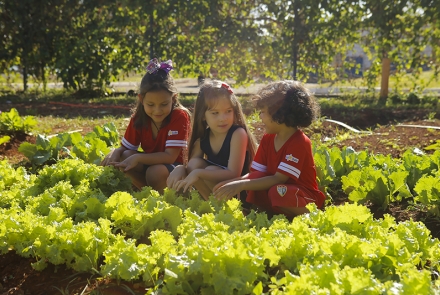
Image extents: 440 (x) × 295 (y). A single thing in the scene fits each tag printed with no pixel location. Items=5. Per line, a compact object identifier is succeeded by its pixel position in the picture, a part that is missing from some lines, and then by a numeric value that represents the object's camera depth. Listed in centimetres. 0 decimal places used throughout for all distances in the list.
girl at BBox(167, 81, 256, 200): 383
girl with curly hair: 349
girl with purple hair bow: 426
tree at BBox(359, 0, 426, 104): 1027
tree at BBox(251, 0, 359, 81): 1075
